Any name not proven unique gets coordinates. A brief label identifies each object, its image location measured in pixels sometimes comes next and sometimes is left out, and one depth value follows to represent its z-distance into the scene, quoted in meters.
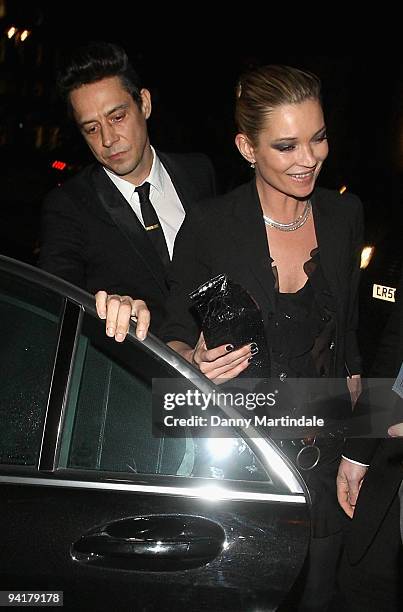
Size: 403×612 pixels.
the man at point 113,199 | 2.75
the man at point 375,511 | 2.34
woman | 2.46
